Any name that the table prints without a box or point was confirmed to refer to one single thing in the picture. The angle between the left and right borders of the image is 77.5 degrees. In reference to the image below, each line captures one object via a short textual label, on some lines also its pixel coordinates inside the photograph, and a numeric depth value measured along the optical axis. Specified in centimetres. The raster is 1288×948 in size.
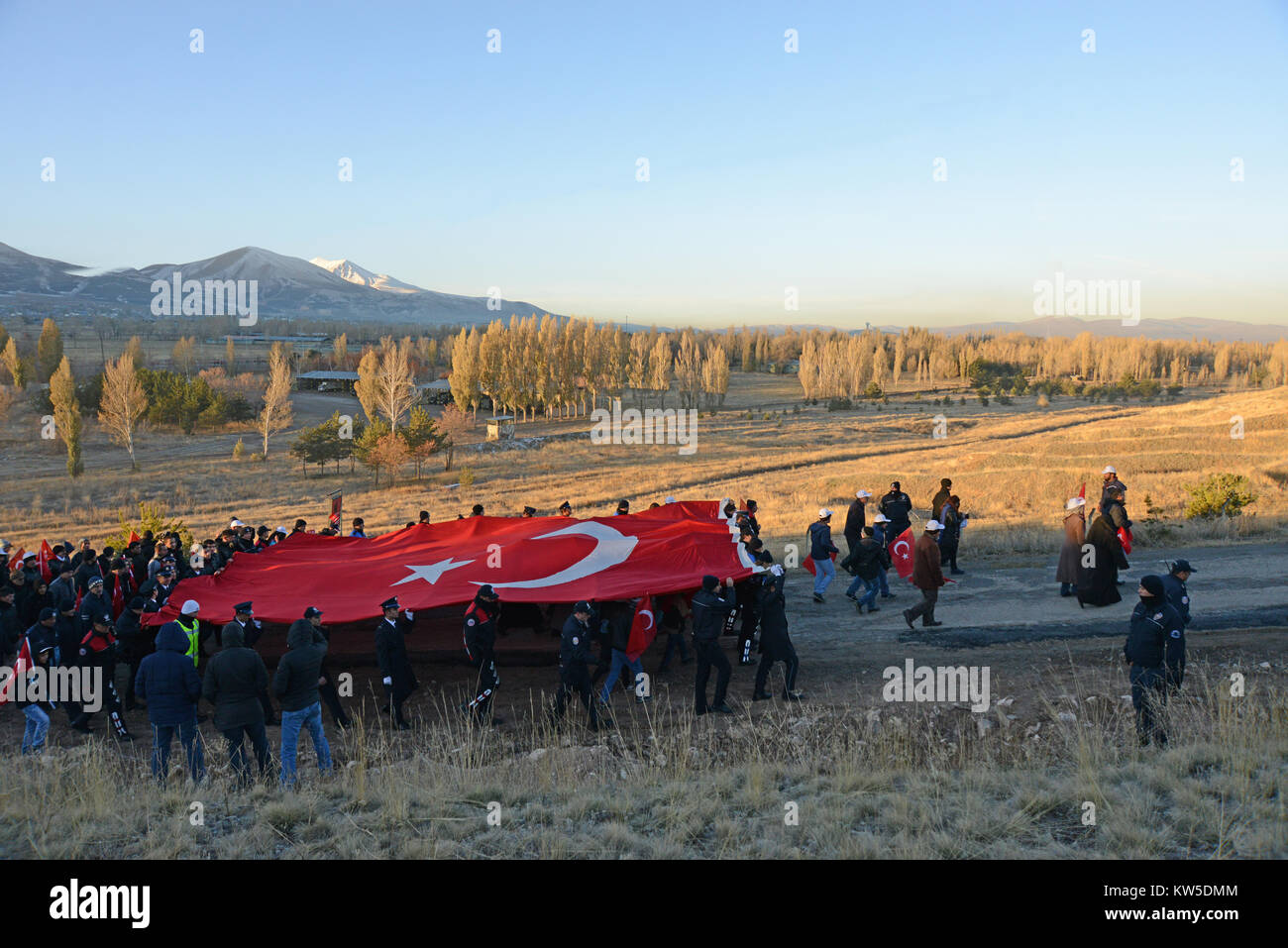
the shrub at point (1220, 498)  2173
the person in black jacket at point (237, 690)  831
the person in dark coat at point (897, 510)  1580
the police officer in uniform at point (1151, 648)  797
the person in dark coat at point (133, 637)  1097
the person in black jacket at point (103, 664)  1026
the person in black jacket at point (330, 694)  925
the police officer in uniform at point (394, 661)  998
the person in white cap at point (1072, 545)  1376
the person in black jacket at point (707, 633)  1008
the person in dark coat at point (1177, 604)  815
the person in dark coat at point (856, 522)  1491
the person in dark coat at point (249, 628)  896
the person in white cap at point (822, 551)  1498
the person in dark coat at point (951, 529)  1623
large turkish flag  1155
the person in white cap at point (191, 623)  954
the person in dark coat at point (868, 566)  1431
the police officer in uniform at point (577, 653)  971
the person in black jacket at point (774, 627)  1046
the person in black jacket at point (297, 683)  847
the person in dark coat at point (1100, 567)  1345
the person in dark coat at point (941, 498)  1623
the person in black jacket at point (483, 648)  998
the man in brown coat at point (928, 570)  1293
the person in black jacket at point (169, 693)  858
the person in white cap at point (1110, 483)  1369
